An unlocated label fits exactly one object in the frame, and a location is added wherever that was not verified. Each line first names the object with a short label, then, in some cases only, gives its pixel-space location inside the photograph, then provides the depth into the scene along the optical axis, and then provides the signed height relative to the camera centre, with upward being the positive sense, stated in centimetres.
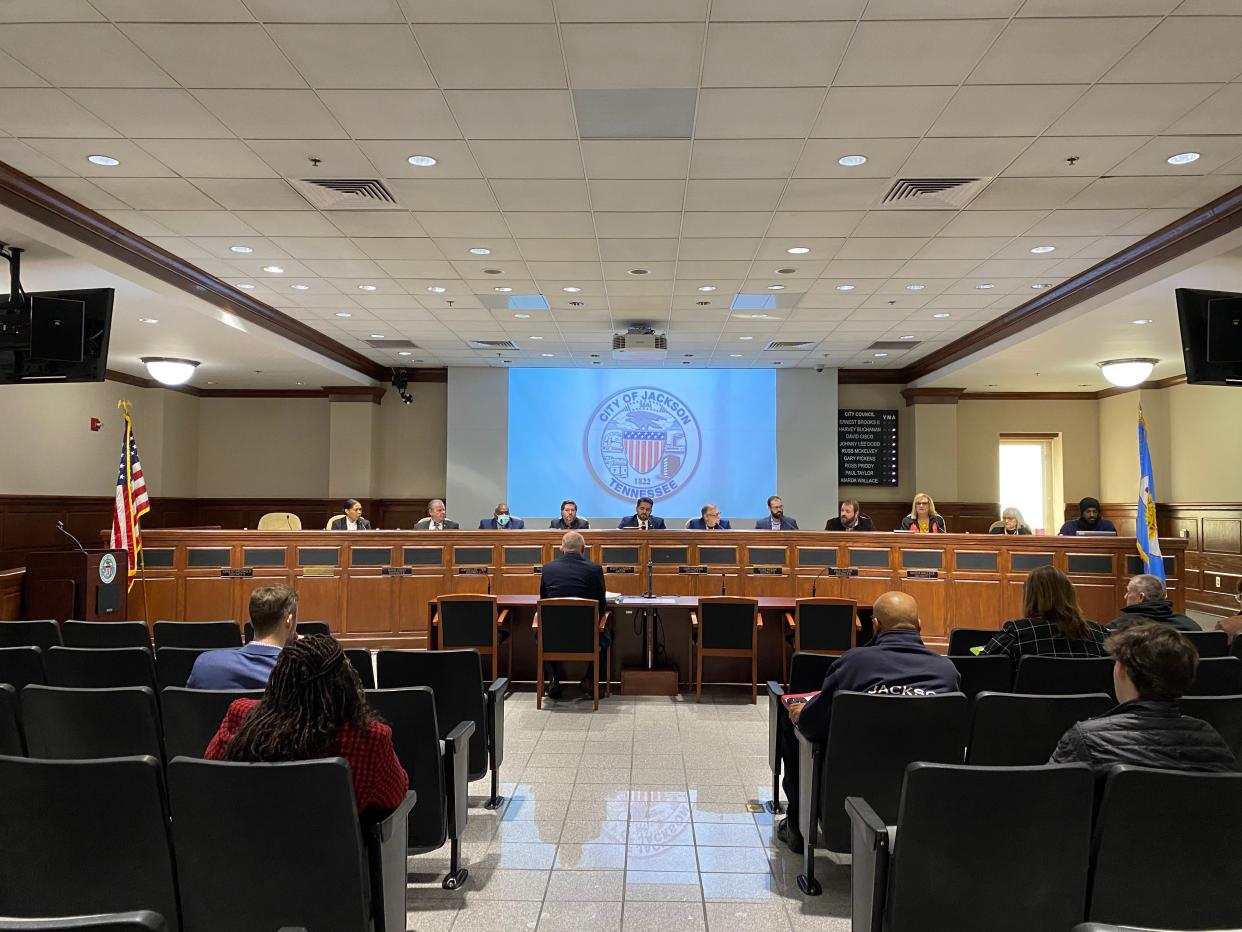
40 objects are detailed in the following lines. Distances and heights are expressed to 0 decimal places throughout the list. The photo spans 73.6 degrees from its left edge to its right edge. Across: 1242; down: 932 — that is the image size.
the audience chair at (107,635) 477 -70
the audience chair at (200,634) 469 -68
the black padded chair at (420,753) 281 -81
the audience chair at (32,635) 466 -68
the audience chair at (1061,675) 359 -67
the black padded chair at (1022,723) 283 -70
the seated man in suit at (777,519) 961 +0
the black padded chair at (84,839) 191 -77
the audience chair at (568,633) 616 -86
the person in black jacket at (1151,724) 217 -54
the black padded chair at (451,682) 375 -75
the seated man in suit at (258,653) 300 -51
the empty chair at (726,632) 638 -87
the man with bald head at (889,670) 303 -56
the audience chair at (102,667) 372 -69
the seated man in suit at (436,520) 976 -4
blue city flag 785 -4
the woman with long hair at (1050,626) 384 -49
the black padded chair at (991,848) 196 -79
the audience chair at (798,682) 390 -78
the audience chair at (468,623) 641 -83
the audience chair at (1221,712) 283 -66
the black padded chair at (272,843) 190 -77
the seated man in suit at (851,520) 930 -1
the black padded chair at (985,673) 379 -70
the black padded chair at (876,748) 283 -79
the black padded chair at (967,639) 476 -69
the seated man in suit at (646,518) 970 +0
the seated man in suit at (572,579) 645 -48
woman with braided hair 208 -53
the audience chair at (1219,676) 379 -71
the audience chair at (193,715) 274 -67
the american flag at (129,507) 796 +7
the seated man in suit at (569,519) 974 -2
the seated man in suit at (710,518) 950 +1
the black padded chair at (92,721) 284 -72
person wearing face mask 1012 -6
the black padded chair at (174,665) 374 -68
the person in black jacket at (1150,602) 414 -41
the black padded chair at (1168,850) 191 -78
